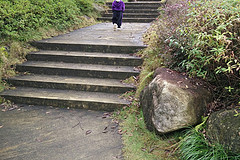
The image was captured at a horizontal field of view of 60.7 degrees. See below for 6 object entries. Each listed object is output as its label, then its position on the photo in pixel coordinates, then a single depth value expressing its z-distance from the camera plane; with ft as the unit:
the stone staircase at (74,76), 14.76
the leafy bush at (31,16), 18.83
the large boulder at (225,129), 7.74
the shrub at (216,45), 9.46
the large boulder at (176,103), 9.54
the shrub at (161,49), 13.66
